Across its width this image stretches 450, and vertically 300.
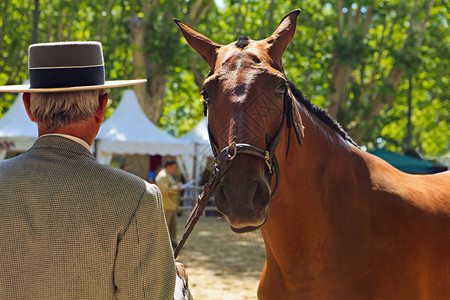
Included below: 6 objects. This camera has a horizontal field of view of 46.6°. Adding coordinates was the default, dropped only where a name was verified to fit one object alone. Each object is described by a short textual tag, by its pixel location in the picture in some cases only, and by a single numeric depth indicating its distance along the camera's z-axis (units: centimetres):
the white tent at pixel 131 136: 1412
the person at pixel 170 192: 1045
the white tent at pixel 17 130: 1305
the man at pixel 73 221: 155
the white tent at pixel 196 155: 1723
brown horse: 247
